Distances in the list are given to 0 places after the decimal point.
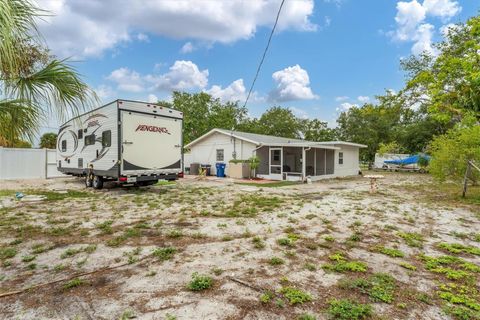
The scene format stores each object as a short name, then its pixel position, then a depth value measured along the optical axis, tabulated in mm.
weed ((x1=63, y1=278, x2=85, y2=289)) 2842
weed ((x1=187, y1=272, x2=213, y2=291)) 2802
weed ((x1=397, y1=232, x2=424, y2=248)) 4391
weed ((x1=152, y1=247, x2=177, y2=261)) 3678
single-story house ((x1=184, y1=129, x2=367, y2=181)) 16516
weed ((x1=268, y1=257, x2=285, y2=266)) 3500
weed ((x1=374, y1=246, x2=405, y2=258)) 3862
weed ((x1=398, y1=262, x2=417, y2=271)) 3410
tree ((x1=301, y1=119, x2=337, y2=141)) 36375
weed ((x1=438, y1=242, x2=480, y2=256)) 4055
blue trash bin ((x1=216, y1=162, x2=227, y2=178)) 17594
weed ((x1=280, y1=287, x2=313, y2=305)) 2580
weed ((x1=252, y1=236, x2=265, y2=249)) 4180
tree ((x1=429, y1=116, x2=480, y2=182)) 8338
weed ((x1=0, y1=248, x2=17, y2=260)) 3657
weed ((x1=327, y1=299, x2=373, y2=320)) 2346
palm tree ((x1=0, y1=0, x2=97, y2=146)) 2475
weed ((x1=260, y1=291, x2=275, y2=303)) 2578
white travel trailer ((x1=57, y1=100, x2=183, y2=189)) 8852
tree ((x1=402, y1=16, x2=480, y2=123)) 10172
